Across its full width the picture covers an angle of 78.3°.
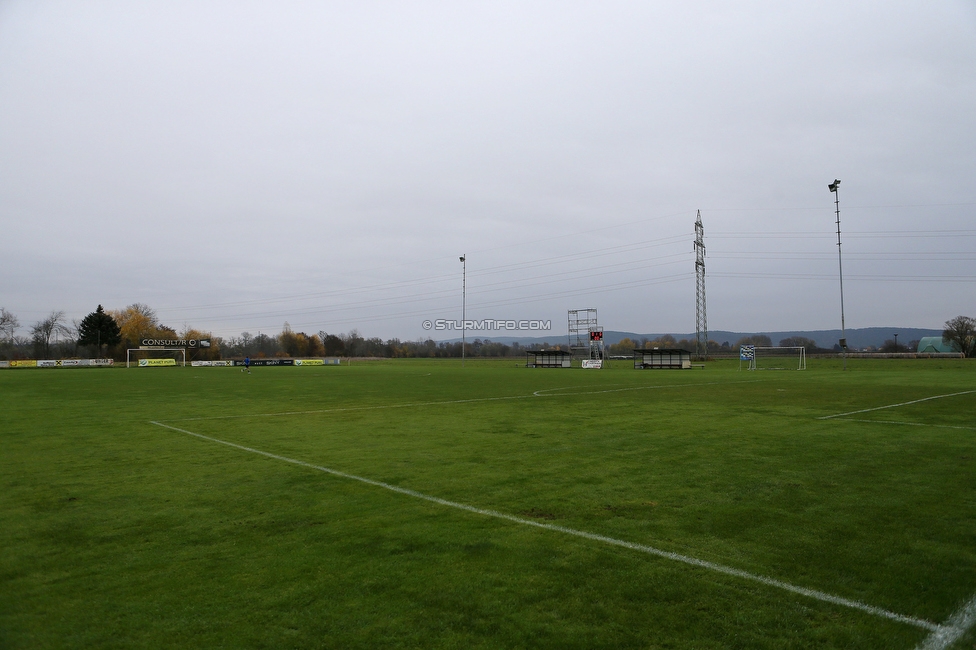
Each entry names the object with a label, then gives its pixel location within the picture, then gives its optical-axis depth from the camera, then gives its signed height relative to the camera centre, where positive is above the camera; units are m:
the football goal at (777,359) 48.75 -1.64
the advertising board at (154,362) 68.62 -1.19
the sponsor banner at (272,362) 76.56 -1.53
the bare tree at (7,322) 85.62 +4.74
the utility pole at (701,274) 59.75 +6.93
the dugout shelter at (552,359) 56.16 -1.30
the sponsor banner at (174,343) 79.88 +1.24
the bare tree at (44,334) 93.25 +3.21
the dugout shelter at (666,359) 48.06 -1.30
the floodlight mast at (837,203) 39.12 +9.19
